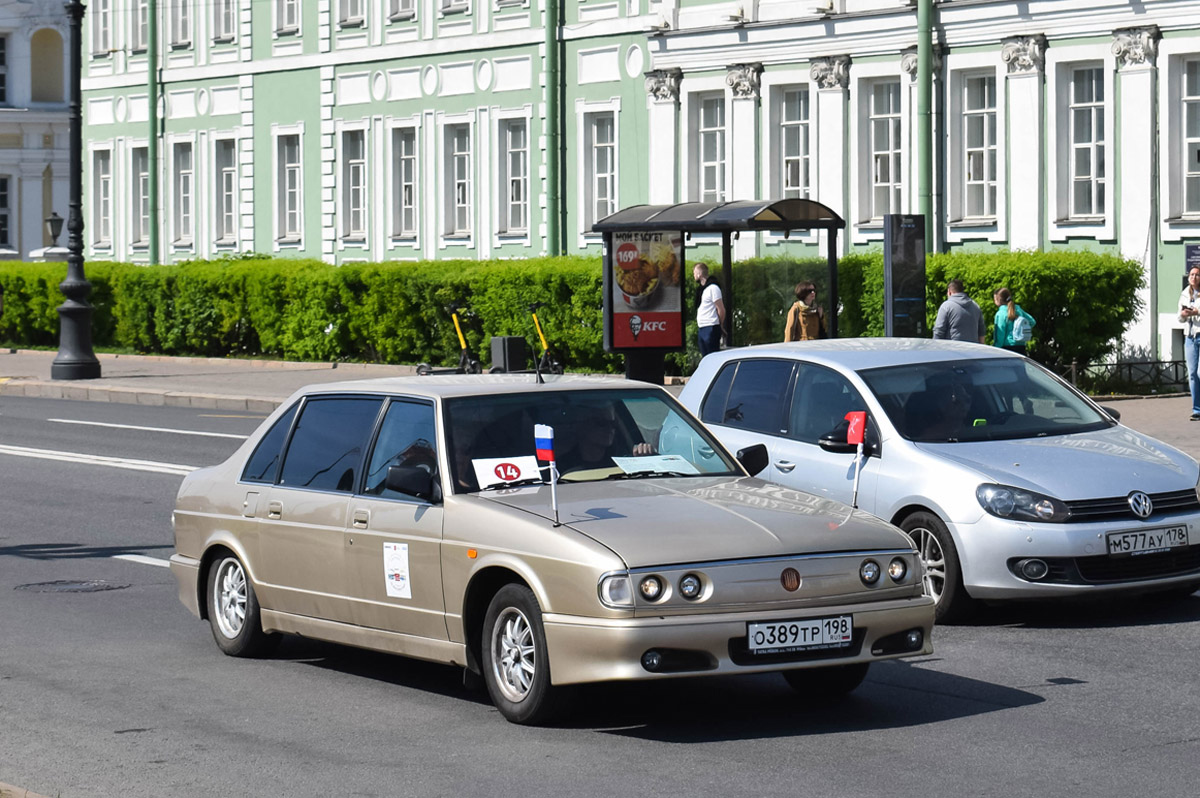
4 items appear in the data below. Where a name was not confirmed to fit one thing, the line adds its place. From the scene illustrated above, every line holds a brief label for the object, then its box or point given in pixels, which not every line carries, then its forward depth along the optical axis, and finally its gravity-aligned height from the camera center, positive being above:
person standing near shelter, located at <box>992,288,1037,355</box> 25.73 +0.68
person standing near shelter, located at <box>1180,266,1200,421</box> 22.77 +0.58
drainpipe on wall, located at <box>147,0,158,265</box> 47.25 +5.71
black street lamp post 33.97 +1.40
